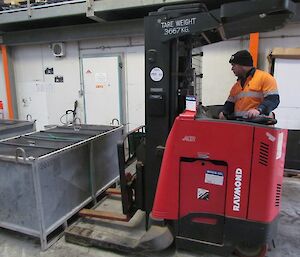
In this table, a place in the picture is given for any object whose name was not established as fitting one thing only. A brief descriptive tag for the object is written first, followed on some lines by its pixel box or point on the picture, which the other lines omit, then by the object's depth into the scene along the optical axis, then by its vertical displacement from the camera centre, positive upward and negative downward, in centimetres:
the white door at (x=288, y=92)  405 -18
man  246 -9
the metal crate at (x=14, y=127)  336 -60
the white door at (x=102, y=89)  518 -16
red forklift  175 -53
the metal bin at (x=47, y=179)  219 -86
